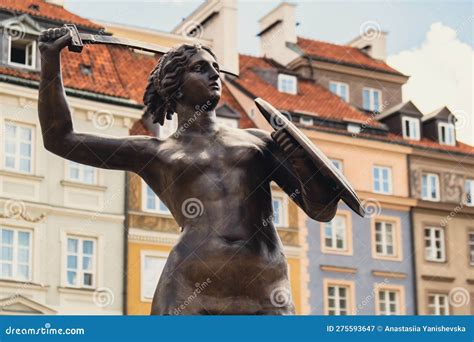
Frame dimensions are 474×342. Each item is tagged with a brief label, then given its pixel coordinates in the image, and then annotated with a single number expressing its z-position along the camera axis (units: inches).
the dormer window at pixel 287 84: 1460.4
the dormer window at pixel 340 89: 1526.8
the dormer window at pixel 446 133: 1501.0
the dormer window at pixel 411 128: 1481.3
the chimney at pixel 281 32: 1545.3
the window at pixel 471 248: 1416.1
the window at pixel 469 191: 1454.8
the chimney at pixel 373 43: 1643.7
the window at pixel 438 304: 1360.7
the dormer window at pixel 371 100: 1542.8
